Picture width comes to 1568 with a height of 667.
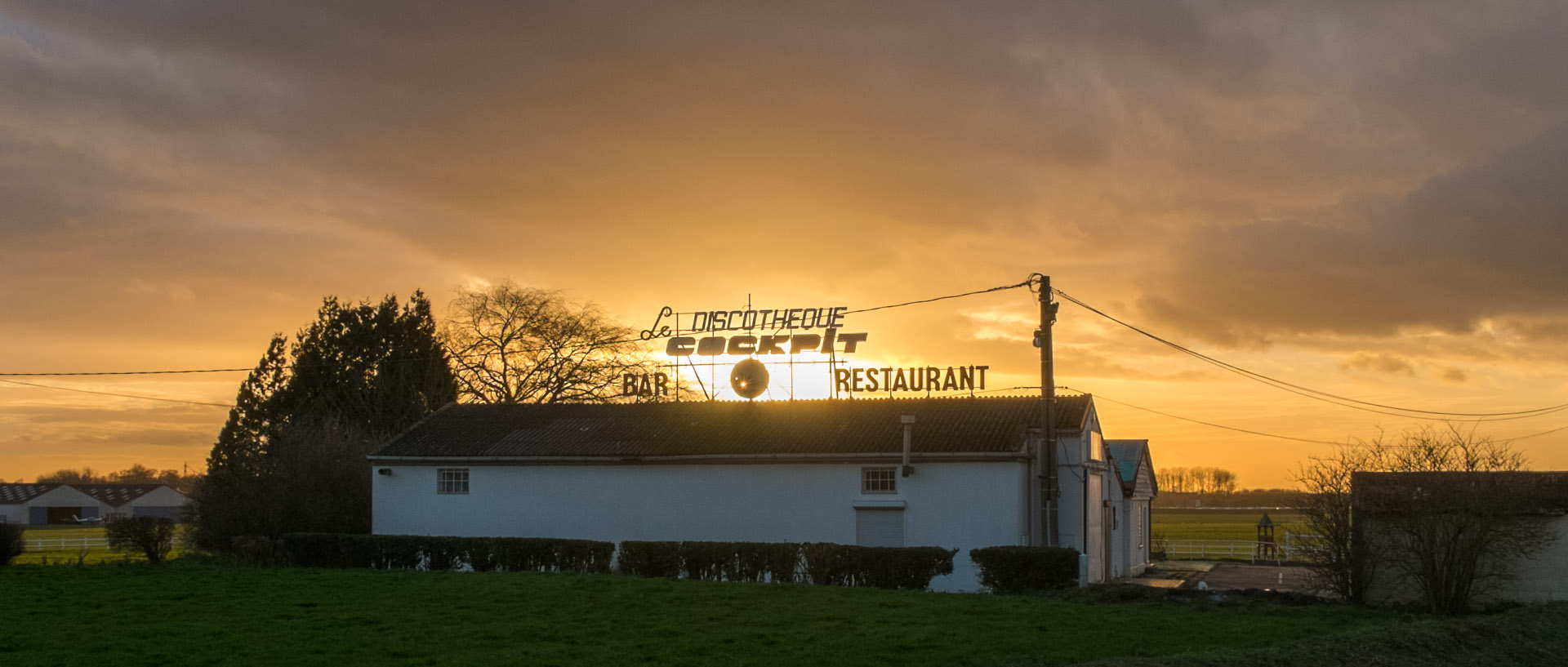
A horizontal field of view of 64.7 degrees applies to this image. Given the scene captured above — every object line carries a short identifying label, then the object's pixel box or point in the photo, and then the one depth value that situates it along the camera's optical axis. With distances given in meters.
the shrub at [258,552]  31.50
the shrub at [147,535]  33.75
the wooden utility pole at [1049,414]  27.56
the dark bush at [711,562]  26.16
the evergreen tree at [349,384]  53.81
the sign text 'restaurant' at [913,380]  36.97
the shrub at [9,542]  31.39
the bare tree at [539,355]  59.28
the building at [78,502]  115.31
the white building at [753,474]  30.69
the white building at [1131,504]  38.62
